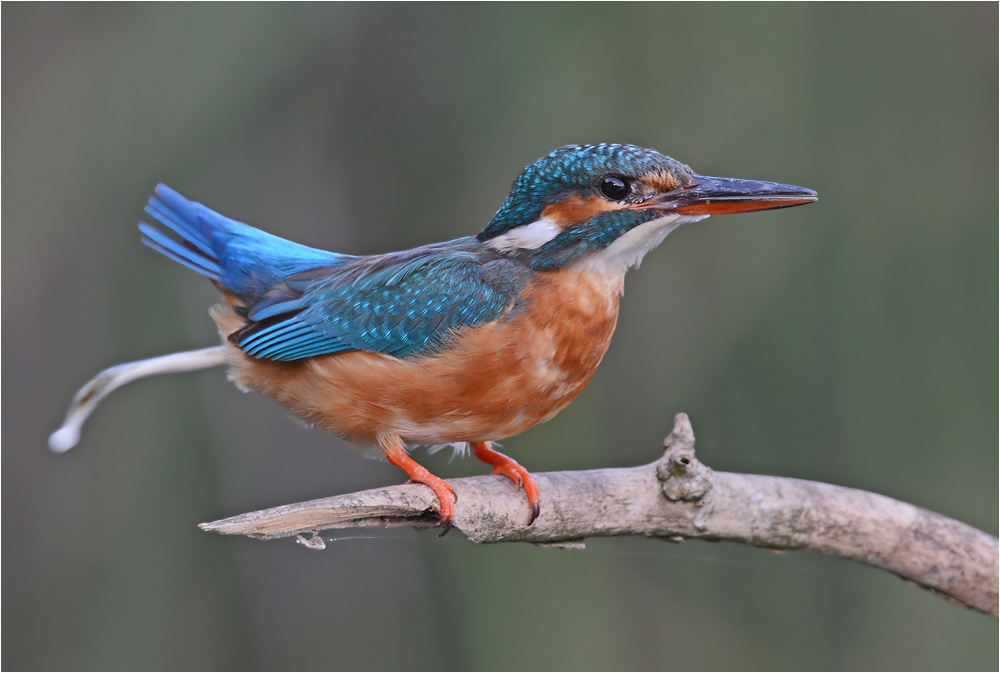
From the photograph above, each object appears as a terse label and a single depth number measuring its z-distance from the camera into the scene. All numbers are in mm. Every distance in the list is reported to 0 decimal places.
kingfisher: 4109
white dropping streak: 5086
